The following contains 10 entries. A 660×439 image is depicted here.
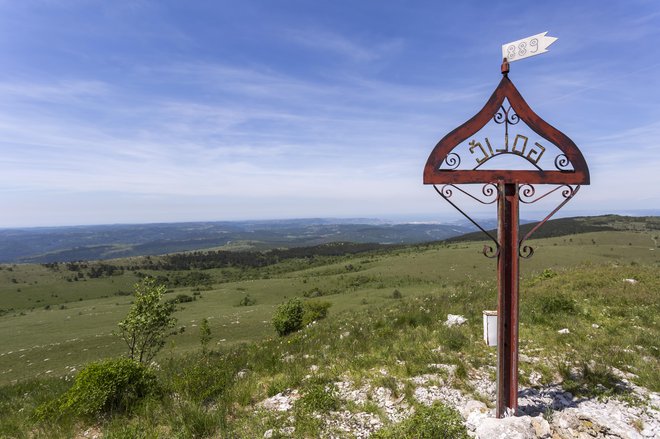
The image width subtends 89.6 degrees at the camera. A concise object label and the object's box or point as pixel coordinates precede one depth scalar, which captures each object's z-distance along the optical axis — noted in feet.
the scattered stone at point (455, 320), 39.92
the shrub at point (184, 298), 171.92
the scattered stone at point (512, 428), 16.87
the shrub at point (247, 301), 154.52
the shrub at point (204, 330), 66.96
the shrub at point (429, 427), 17.04
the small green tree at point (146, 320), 47.67
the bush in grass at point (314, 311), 80.77
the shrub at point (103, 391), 22.41
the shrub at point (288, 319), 74.90
